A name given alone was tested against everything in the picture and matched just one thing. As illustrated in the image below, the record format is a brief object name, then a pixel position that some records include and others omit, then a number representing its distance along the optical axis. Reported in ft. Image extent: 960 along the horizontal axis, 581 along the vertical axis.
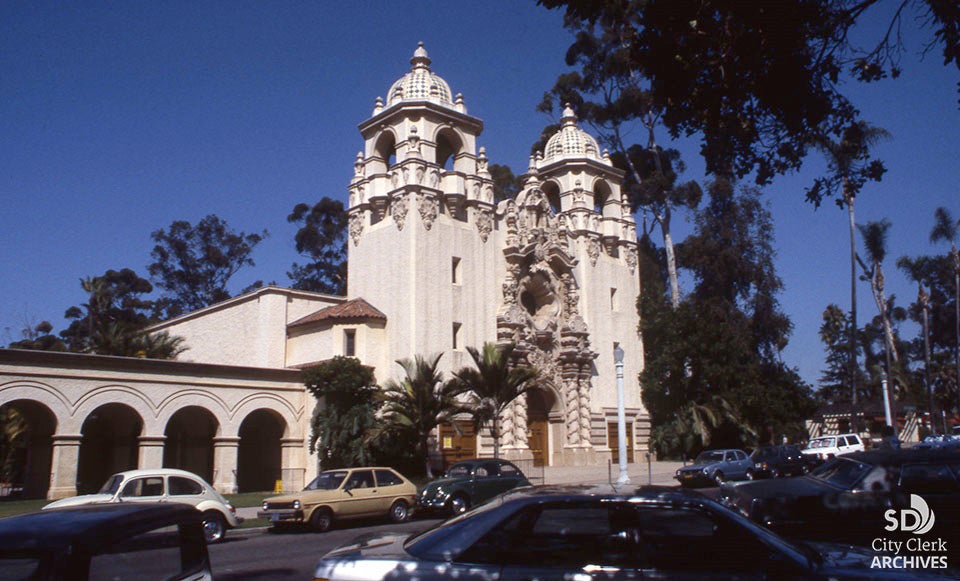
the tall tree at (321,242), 205.77
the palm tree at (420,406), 81.87
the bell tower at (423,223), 101.04
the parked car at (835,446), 106.22
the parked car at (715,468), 85.05
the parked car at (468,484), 59.26
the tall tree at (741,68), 30.37
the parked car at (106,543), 13.01
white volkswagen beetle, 47.26
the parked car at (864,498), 30.81
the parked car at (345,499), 51.88
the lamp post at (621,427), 77.86
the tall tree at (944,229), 180.75
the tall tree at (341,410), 86.02
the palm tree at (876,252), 163.43
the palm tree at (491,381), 83.52
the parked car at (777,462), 89.56
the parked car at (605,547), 15.47
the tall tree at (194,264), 216.13
